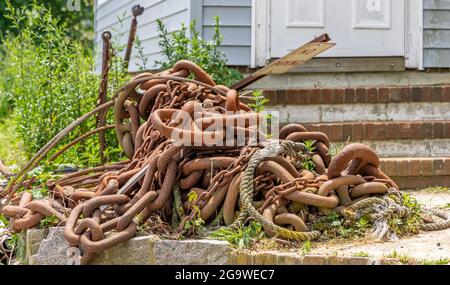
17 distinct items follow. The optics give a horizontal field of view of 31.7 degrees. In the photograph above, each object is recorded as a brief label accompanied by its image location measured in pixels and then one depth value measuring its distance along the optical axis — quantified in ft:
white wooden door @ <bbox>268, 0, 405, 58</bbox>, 25.67
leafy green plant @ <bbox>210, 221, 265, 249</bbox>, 13.67
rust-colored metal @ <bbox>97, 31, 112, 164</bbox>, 20.81
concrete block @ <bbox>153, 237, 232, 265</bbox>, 13.52
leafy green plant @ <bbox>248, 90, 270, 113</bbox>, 17.64
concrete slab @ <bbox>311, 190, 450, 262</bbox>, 13.06
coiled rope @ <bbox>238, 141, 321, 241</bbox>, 13.83
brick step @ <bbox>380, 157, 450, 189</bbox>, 23.56
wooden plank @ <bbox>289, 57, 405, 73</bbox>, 25.62
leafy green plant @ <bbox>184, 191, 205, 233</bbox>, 14.26
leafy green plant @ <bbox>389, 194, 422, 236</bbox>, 14.53
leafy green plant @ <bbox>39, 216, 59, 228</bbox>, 14.85
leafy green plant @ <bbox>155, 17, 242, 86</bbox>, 24.66
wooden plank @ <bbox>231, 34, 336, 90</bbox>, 21.75
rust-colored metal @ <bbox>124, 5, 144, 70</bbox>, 25.55
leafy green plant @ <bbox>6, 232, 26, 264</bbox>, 15.26
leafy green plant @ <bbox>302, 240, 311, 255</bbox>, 13.28
